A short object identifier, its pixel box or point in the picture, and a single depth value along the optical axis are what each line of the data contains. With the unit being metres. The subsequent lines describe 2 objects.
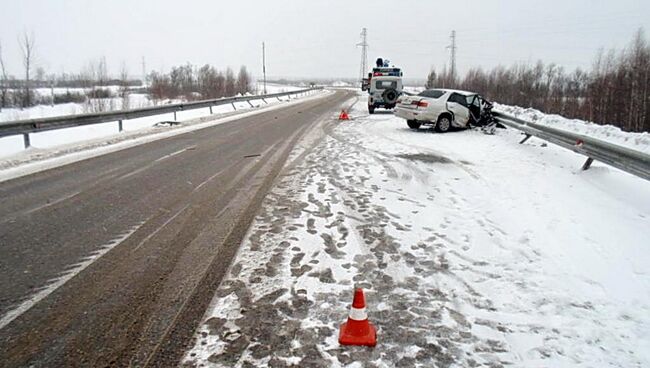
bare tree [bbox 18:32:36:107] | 39.67
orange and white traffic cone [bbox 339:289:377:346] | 3.17
